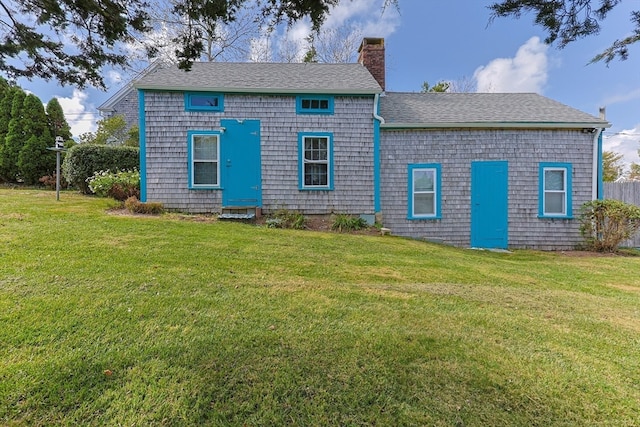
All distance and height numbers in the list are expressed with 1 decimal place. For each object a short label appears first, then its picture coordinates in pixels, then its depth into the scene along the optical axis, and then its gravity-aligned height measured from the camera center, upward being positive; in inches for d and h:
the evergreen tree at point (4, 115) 510.3 +151.1
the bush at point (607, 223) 327.0 -15.2
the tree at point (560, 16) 114.2 +69.3
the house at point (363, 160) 360.2 +55.1
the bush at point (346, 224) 346.9 -15.9
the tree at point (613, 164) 1053.5 +148.0
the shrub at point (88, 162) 428.5 +63.7
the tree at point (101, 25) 127.8 +77.1
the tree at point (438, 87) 788.9 +299.0
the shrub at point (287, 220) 334.6 -11.4
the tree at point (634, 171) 1033.5 +123.4
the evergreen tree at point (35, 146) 506.0 +98.6
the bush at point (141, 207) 332.2 +2.2
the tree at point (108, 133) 644.1 +153.4
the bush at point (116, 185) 390.3 +29.5
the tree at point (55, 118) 550.6 +154.2
